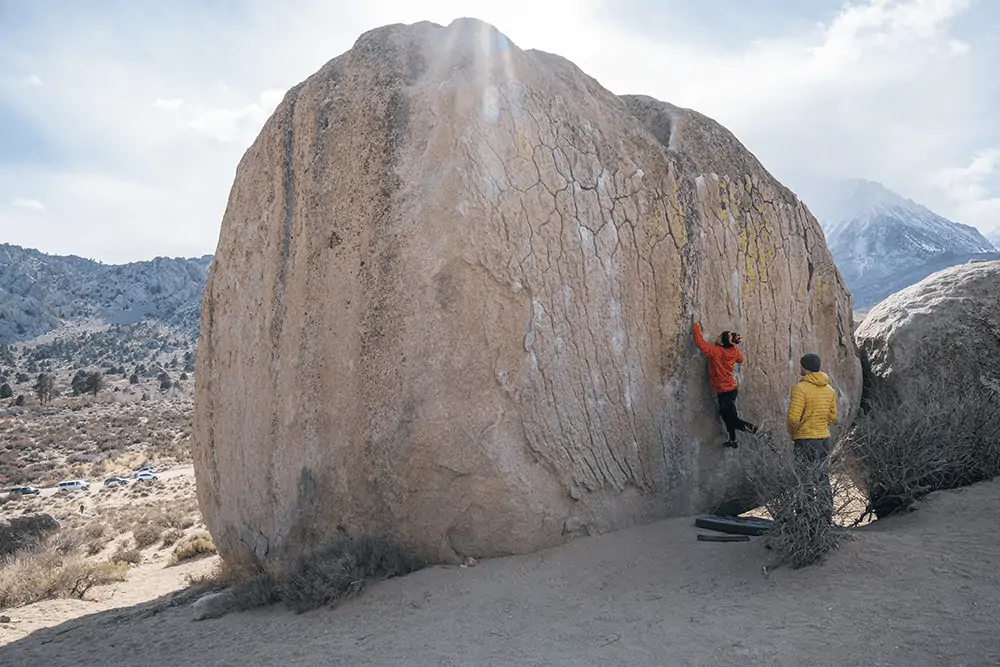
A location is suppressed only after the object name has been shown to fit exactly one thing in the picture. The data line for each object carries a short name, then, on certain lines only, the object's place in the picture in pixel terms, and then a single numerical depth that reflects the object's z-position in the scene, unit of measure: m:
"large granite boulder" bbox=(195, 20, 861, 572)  5.81
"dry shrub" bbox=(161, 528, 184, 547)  12.69
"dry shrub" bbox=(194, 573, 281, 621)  6.27
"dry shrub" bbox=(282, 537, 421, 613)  5.73
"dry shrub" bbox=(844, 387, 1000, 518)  6.14
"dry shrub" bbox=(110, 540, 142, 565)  11.49
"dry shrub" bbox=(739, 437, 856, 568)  4.95
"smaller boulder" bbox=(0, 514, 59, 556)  11.57
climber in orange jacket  6.73
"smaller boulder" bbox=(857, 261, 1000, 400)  8.12
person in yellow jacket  6.28
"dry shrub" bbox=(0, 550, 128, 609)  8.08
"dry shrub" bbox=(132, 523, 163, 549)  12.78
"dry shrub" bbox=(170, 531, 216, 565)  11.17
